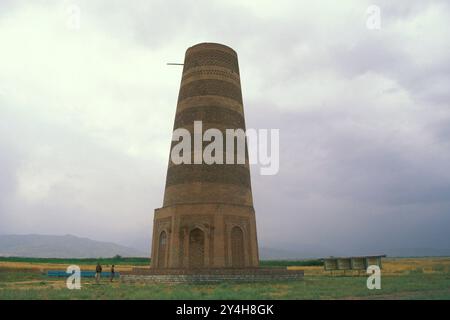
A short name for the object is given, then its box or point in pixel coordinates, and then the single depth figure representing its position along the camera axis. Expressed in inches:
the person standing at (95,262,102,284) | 727.7
